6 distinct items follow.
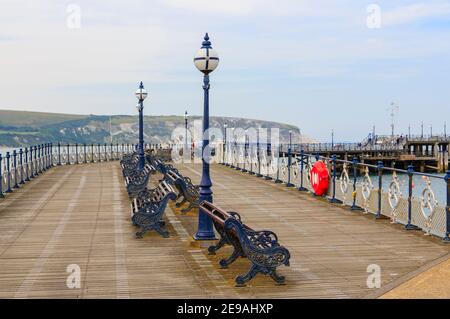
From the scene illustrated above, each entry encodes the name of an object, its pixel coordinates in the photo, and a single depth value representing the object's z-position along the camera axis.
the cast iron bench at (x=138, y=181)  18.19
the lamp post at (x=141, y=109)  25.32
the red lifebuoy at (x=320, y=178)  19.09
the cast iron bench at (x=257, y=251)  8.87
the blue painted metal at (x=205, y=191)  11.96
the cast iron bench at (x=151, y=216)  12.84
